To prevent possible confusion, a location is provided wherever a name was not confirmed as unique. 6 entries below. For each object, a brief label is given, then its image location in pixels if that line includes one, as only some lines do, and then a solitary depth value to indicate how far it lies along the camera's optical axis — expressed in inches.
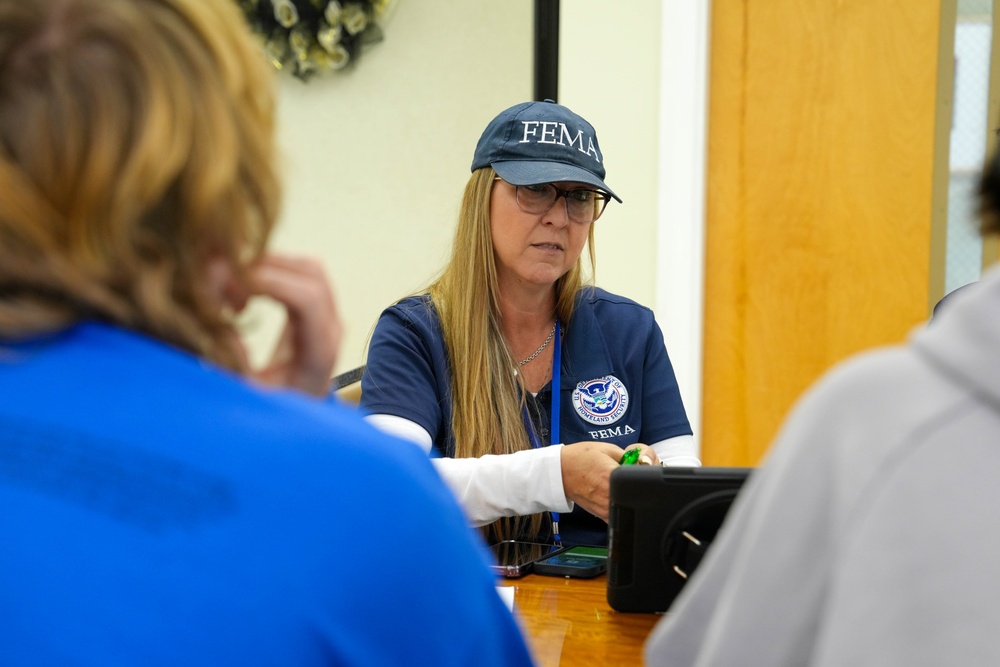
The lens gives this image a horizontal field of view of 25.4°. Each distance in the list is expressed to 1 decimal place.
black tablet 92.7
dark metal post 145.5
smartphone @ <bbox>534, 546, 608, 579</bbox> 99.4
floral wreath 153.1
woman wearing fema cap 109.3
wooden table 91.8
